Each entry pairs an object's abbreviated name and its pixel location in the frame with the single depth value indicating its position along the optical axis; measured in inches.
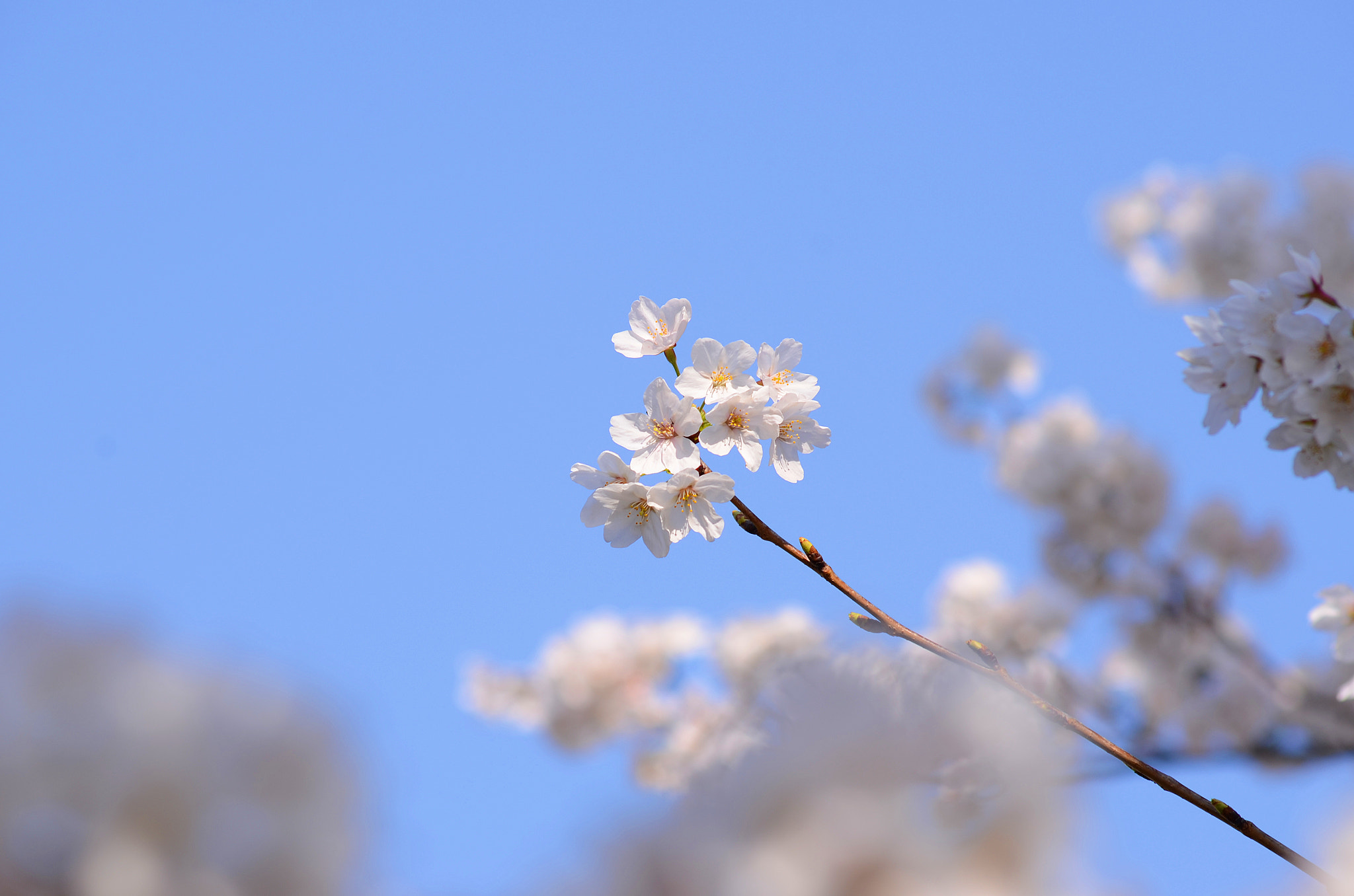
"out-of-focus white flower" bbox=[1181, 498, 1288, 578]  219.3
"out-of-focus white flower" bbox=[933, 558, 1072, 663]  221.1
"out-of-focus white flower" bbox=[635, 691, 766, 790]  193.0
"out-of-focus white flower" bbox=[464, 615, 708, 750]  240.6
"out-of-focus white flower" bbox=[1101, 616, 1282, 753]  190.5
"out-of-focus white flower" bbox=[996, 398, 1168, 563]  210.0
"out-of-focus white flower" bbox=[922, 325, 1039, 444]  273.0
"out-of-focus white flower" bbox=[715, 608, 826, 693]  230.0
